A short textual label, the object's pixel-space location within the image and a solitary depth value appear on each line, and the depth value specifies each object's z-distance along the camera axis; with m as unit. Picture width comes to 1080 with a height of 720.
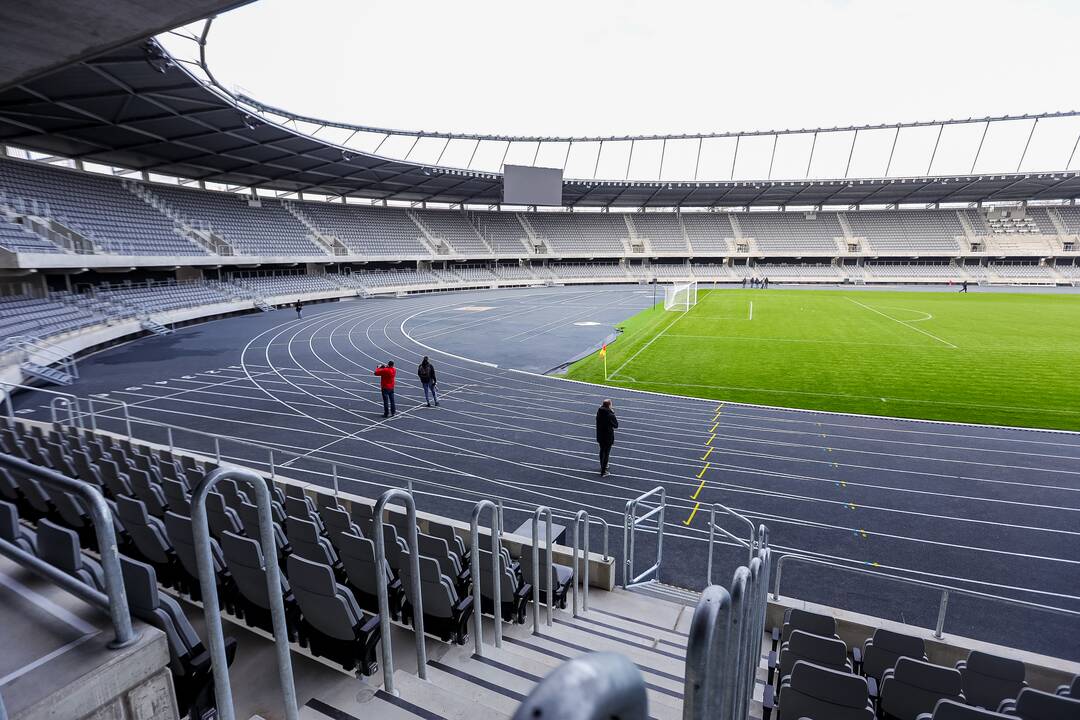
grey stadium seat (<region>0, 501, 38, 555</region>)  3.67
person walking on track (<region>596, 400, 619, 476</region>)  11.31
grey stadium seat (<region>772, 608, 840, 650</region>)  5.43
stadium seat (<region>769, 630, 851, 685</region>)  4.66
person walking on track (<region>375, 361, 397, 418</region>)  15.48
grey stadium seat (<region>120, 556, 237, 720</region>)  2.95
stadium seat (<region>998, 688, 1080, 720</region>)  3.59
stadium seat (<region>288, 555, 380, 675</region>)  4.08
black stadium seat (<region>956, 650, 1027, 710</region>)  4.36
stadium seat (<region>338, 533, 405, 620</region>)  5.04
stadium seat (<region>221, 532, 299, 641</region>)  4.47
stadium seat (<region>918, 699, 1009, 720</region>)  3.32
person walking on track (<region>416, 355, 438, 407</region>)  16.44
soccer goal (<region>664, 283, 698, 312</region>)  43.53
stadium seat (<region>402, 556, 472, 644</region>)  4.82
